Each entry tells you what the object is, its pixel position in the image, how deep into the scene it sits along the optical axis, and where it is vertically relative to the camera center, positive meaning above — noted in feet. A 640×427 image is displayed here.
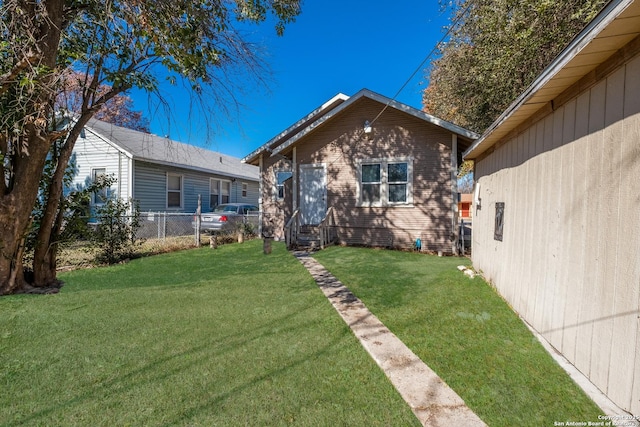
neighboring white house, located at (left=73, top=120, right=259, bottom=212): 41.88 +4.07
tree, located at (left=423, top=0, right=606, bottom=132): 22.43 +13.00
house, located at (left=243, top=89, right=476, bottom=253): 31.94 +3.20
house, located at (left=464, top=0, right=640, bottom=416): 6.89 +0.17
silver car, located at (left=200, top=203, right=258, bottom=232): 40.37 -2.35
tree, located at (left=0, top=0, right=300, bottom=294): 14.30 +7.14
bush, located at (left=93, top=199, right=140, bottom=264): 25.29 -2.75
